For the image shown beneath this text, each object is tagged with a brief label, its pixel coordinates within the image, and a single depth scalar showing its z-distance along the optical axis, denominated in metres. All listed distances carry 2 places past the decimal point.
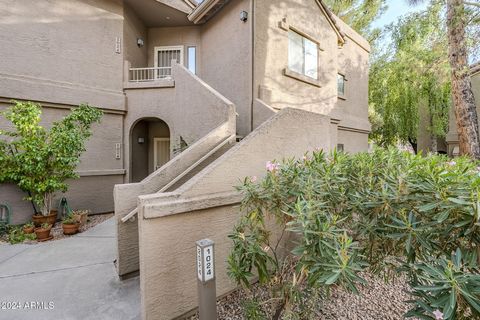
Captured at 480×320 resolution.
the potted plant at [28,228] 6.76
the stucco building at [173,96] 3.58
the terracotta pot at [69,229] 6.81
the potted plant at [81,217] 7.12
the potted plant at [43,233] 6.43
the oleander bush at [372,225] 1.87
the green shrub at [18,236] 6.34
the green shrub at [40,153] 6.67
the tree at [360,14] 17.44
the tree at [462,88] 8.85
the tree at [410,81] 11.19
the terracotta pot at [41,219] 7.17
